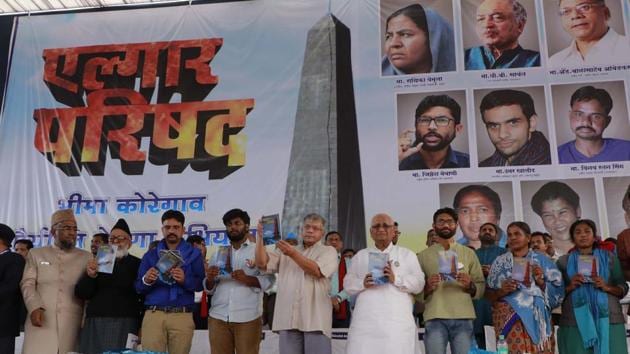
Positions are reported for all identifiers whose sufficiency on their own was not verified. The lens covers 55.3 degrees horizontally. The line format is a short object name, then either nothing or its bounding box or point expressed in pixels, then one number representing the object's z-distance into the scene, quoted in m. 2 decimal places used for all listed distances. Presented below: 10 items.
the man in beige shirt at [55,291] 4.04
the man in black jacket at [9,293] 3.95
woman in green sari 3.84
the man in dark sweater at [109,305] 4.00
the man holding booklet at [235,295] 4.00
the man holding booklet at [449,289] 3.67
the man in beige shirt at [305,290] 3.66
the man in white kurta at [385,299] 3.52
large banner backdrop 6.71
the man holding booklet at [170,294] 3.93
